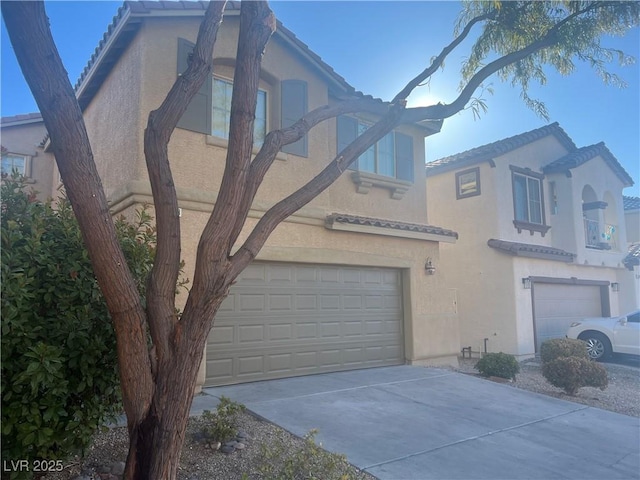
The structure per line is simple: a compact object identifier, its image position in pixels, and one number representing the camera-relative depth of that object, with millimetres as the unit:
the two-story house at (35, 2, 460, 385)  8031
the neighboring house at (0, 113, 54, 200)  12938
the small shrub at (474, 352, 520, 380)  10102
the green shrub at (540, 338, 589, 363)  10695
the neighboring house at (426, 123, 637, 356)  14258
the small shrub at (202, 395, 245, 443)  5094
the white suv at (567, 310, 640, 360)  13383
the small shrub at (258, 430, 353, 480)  4371
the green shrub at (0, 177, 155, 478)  3283
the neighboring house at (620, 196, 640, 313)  18938
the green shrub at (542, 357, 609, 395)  8992
